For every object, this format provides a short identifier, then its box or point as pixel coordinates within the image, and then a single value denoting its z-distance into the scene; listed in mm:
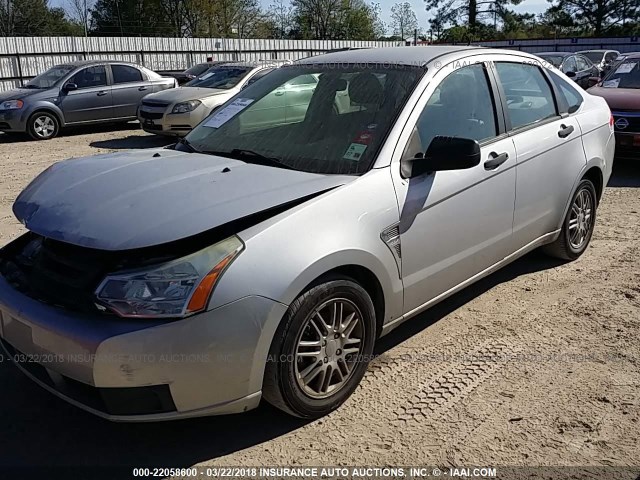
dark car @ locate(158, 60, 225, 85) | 17844
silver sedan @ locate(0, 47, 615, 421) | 2562
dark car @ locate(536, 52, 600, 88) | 17266
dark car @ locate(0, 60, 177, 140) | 12555
